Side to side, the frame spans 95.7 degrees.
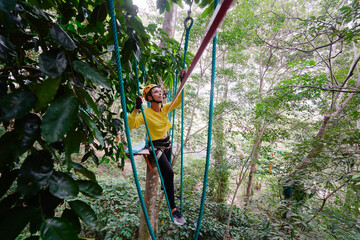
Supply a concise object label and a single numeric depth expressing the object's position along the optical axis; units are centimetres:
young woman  158
